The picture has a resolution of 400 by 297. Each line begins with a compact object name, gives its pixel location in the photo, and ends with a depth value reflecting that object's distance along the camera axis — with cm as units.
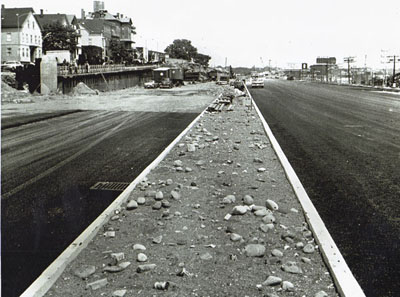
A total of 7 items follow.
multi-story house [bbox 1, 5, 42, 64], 8069
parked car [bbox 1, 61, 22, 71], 5839
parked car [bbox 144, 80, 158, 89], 6919
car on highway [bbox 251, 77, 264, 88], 6851
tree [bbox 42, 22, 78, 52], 8525
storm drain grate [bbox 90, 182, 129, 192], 838
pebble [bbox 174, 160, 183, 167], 1010
